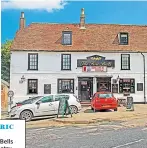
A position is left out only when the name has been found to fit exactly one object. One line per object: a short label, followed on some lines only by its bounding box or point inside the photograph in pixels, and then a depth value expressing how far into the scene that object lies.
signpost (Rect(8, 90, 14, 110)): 27.76
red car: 23.23
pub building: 31.52
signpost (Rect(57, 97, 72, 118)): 19.42
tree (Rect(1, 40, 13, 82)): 51.77
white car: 19.55
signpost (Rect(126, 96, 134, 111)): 24.09
